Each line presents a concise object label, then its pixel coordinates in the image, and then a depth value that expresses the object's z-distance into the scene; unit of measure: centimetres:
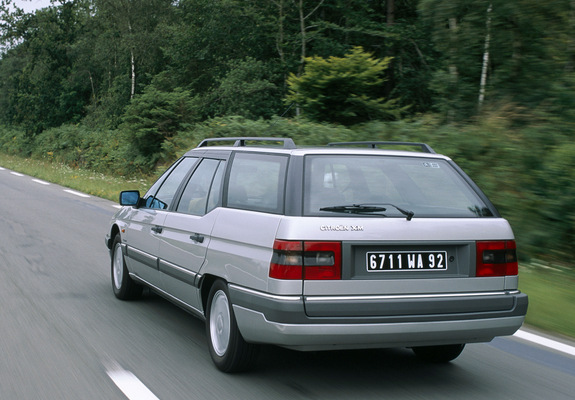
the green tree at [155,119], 2706
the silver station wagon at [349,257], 400
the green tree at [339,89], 1906
